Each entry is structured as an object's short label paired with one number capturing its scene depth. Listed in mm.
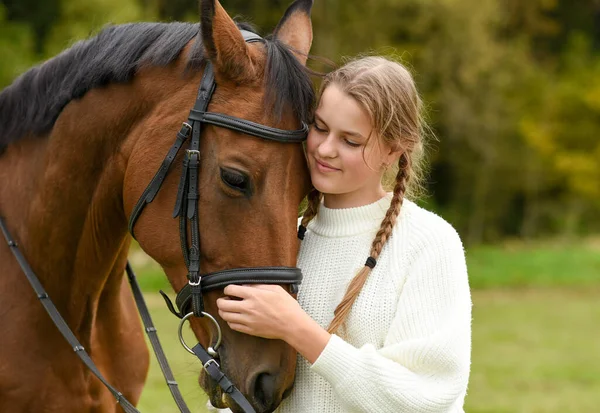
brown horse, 2199
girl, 2158
